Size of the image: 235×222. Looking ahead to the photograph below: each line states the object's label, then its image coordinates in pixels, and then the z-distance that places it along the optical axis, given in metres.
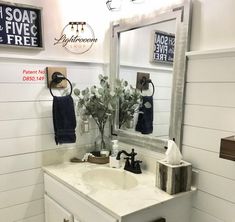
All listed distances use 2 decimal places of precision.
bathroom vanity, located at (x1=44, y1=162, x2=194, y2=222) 1.16
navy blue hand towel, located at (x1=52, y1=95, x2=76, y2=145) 1.63
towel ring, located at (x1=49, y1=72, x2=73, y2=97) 1.66
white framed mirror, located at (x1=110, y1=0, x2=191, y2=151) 1.38
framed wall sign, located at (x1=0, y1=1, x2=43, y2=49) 1.46
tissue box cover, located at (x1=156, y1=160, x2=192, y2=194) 1.26
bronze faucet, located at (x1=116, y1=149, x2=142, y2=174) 1.57
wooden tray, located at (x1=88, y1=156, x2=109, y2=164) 1.75
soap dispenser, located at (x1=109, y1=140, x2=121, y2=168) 1.66
